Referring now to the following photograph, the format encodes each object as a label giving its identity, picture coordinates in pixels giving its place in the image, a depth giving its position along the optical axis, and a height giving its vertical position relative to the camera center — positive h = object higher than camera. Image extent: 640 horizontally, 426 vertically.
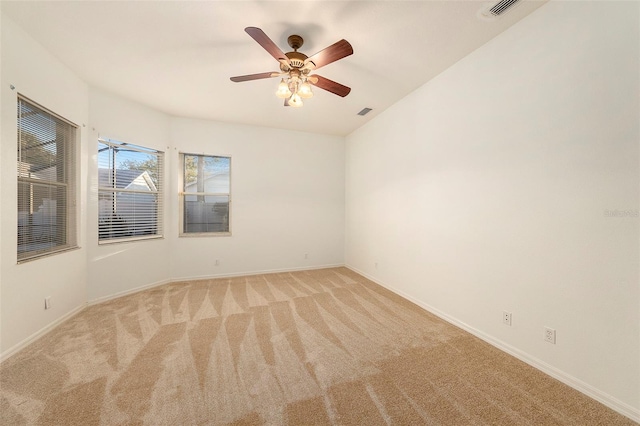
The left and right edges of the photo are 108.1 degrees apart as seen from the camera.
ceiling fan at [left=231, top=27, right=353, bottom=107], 1.97 +1.37
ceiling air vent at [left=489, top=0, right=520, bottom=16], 1.87 +1.69
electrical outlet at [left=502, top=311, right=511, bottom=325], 2.17 -1.00
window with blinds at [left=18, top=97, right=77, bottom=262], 2.30 +0.34
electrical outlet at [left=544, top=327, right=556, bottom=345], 1.86 -1.00
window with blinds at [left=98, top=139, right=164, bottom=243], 3.40 +0.33
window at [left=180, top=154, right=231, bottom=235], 4.41 +0.34
